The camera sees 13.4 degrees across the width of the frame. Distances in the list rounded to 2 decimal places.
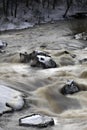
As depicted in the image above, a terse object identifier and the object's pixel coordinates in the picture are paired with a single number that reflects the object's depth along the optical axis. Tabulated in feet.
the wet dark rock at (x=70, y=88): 39.27
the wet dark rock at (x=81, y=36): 75.08
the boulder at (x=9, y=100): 33.88
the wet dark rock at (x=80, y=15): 117.08
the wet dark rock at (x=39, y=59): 50.34
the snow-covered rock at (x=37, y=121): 30.19
